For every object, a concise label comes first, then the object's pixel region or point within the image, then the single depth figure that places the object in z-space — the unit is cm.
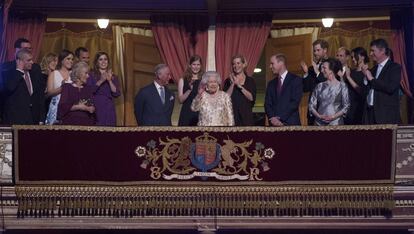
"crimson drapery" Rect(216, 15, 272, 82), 1593
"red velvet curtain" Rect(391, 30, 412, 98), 1557
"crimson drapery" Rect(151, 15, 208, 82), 1595
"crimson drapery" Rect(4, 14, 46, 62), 1577
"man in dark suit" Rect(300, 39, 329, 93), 1412
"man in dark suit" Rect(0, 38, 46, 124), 1362
